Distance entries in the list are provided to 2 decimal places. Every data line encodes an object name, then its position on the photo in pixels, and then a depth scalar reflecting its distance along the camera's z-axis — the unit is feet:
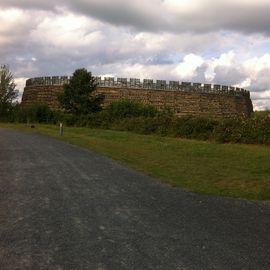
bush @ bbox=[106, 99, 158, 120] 147.43
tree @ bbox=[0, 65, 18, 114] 202.79
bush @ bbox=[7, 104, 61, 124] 168.35
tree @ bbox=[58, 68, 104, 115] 170.71
